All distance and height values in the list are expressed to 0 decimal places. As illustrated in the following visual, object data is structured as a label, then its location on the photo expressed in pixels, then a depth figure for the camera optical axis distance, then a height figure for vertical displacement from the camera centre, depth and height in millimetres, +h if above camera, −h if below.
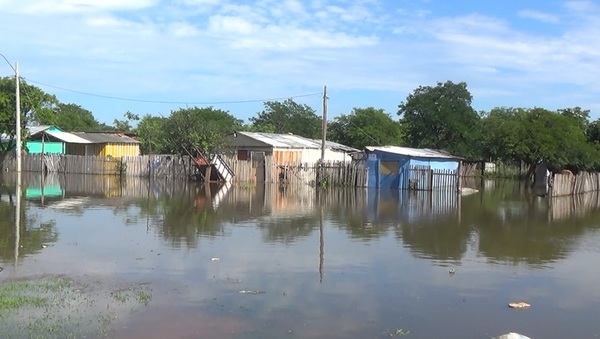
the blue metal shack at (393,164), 35188 -208
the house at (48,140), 46469 +1062
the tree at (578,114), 52981 +4013
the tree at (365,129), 69750 +3366
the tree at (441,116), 55900 +3840
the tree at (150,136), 45091 +1510
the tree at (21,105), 40781 +3044
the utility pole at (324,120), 37094 +2172
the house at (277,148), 41656 +662
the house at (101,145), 49719 +792
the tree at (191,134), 38000 +1323
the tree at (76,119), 78488 +4595
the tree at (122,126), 72562 +3331
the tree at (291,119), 84375 +5113
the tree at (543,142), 40344 +1284
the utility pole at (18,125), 36969 +1597
